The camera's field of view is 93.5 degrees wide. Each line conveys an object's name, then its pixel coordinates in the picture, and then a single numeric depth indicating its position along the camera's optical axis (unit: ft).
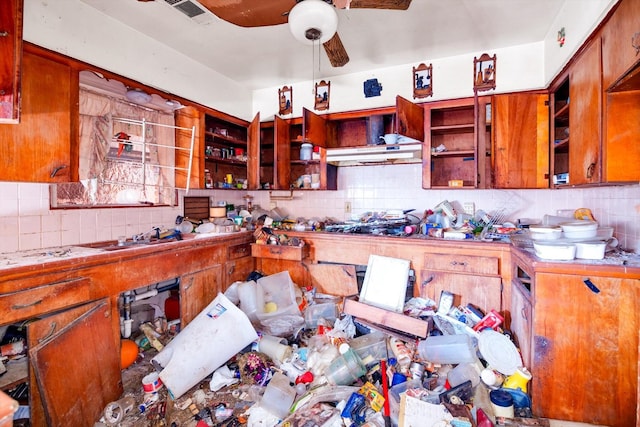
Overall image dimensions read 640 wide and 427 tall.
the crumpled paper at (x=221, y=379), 6.19
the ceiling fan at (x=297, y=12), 4.55
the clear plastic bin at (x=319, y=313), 8.17
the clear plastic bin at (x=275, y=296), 8.25
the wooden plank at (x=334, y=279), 9.07
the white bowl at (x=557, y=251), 5.15
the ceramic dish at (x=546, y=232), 5.73
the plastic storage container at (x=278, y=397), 5.38
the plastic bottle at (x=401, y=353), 6.28
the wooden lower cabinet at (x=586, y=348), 4.66
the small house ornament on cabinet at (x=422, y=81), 9.52
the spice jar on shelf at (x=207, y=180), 9.89
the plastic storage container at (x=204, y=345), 6.10
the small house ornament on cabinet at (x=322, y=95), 10.85
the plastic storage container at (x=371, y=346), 6.65
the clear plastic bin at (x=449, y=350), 6.19
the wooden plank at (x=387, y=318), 6.93
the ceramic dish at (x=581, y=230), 5.53
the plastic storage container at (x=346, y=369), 5.93
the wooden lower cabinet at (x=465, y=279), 7.53
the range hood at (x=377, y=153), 8.92
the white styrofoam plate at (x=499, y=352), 5.76
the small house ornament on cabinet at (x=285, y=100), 11.52
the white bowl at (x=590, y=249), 5.14
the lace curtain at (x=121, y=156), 7.02
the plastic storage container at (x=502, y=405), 4.92
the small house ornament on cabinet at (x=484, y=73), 8.87
